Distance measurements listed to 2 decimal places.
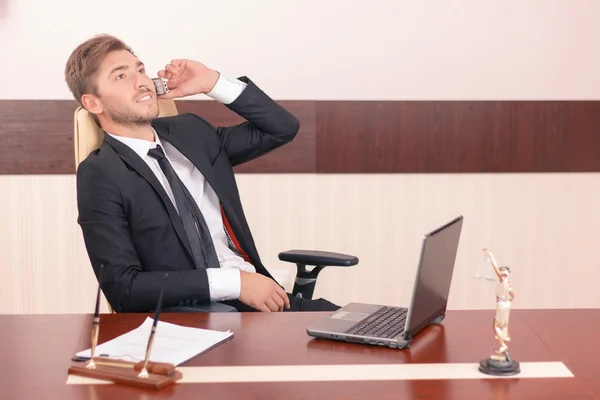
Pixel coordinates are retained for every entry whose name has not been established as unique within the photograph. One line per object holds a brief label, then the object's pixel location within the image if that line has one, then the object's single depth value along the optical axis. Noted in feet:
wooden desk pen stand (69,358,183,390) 11.24
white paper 11.75
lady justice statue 11.46
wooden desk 11.16
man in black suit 14.10
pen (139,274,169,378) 11.29
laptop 11.99
